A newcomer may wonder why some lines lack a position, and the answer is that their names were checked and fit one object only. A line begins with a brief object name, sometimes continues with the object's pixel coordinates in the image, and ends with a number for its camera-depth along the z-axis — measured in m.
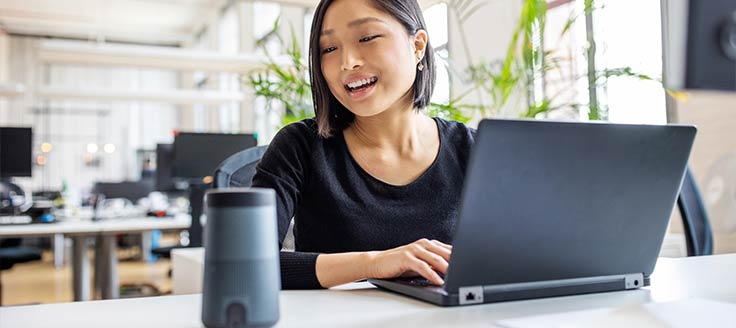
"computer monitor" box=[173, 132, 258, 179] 4.08
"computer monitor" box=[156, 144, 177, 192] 4.90
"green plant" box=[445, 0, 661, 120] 2.38
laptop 0.79
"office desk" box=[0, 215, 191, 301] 3.71
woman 1.30
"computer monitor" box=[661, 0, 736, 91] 0.58
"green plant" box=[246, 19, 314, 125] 2.74
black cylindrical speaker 0.65
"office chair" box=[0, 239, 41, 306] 3.93
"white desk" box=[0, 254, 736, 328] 0.79
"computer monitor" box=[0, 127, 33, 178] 4.16
